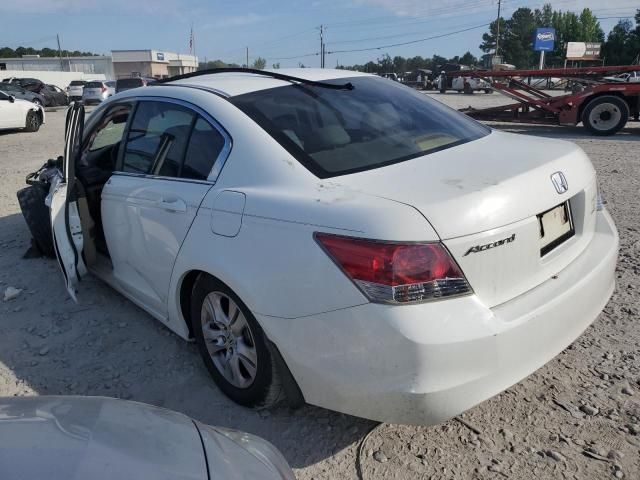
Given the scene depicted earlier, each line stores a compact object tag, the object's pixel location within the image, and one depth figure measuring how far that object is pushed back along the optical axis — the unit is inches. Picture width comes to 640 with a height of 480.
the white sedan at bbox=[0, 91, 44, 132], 625.6
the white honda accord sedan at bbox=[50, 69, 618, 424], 80.0
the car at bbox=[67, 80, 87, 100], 1376.2
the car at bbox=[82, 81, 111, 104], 1222.9
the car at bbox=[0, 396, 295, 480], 53.4
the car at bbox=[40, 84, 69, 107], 1199.6
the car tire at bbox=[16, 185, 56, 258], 189.5
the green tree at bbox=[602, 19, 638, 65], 2842.0
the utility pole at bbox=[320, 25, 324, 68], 3321.9
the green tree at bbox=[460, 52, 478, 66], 4505.7
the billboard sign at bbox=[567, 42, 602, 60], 2858.0
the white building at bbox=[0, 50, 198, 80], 3489.2
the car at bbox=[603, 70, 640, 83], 537.3
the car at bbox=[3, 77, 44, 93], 1192.8
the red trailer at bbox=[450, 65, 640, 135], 521.0
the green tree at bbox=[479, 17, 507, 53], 4164.9
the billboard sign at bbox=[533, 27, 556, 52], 2731.3
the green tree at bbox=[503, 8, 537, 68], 3934.8
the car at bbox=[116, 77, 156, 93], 1192.2
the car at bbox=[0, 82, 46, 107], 931.2
